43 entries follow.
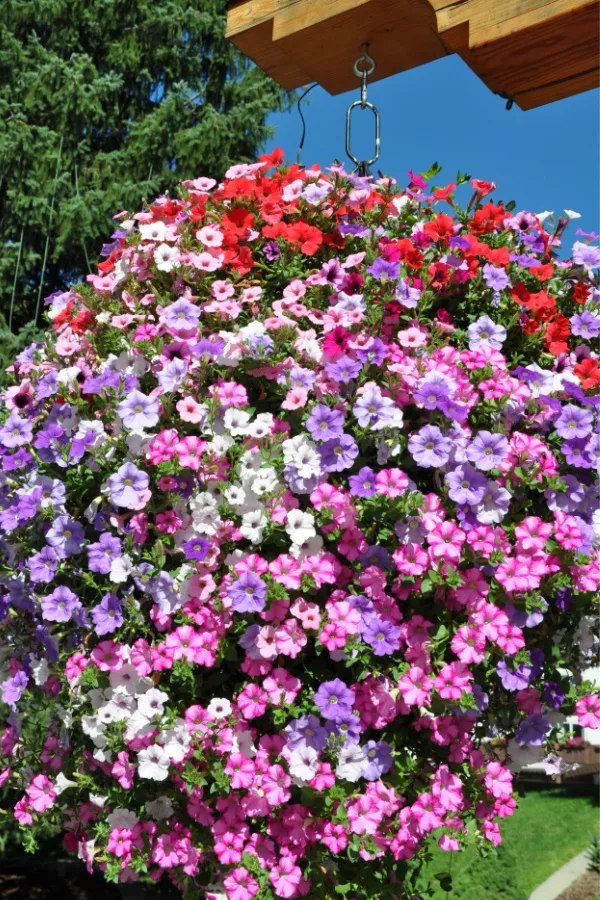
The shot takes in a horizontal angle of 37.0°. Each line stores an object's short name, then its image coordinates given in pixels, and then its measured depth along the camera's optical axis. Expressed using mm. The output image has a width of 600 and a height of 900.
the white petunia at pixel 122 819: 1917
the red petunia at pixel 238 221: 2189
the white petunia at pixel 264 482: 1821
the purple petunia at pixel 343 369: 1871
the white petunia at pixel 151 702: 1820
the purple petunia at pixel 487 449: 1828
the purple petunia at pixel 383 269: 1981
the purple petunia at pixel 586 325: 2127
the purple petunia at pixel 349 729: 1733
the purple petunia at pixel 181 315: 1990
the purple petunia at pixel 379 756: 1783
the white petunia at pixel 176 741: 1804
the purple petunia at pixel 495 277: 2078
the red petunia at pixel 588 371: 2043
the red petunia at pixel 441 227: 2148
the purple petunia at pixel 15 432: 2143
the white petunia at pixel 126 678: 1892
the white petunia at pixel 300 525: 1768
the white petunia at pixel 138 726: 1845
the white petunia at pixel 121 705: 1886
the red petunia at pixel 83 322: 2301
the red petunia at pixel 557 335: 2102
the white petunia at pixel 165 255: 2150
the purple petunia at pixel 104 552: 1889
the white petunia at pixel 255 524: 1802
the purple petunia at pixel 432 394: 1836
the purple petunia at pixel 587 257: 2199
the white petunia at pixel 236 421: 1880
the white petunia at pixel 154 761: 1806
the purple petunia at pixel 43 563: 2000
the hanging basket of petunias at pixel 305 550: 1791
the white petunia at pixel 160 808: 1909
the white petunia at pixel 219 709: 1800
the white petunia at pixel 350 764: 1739
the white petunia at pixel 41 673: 2105
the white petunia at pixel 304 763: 1724
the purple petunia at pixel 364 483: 1793
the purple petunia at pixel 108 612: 1892
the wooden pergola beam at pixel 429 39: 2158
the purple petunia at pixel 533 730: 1942
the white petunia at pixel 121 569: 1880
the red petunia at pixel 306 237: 2121
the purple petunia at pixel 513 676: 1821
